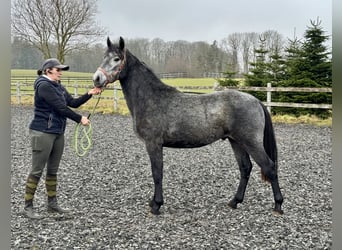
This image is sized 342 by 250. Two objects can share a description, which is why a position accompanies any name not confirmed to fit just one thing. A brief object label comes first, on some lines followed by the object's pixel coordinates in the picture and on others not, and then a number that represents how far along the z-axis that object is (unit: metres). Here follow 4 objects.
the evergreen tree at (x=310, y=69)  11.34
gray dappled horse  3.77
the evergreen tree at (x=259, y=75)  11.96
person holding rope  3.50
